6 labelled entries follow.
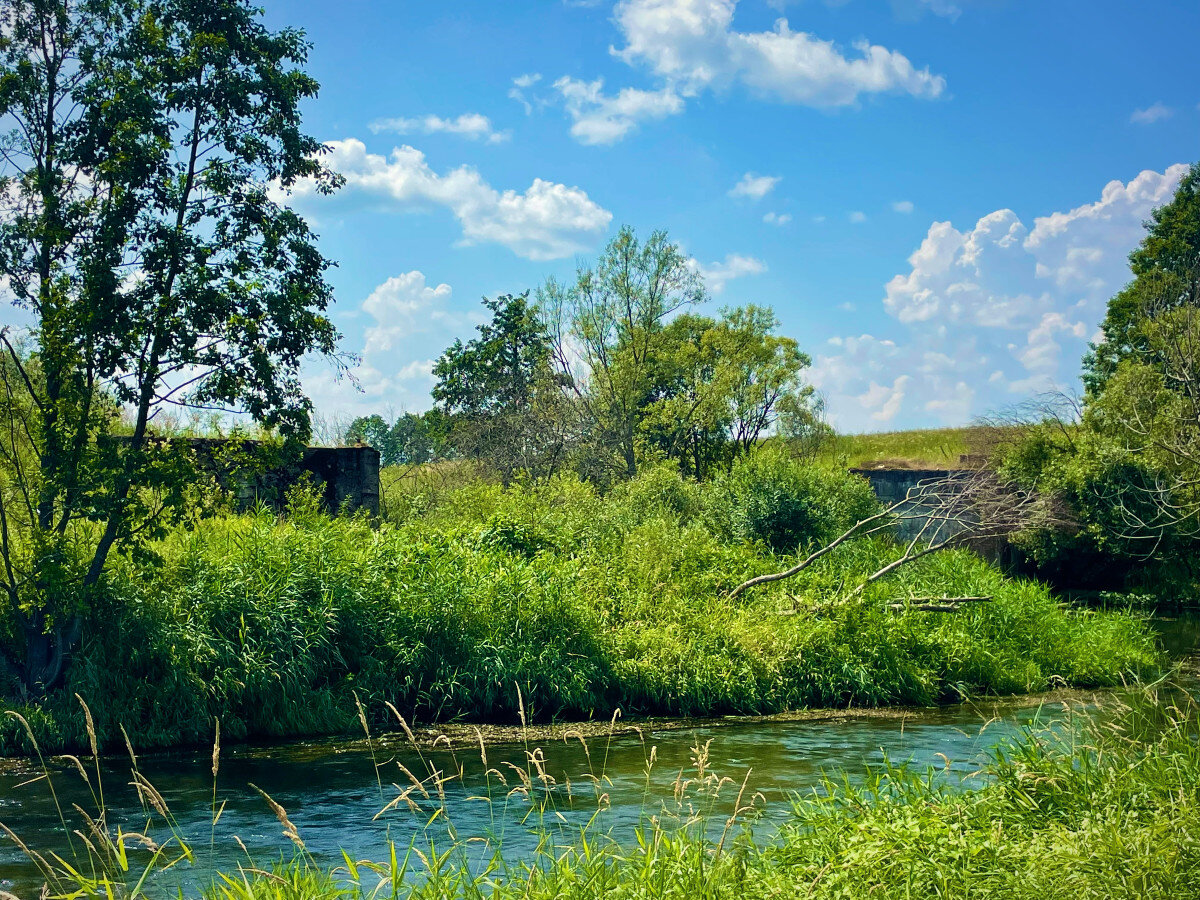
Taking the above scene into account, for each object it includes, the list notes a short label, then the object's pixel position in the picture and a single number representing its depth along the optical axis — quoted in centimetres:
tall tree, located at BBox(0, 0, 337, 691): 1190
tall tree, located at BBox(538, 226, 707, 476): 3406
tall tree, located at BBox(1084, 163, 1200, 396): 3697
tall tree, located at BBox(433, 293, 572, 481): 3047
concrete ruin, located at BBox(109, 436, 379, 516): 1852
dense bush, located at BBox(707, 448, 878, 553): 1969
